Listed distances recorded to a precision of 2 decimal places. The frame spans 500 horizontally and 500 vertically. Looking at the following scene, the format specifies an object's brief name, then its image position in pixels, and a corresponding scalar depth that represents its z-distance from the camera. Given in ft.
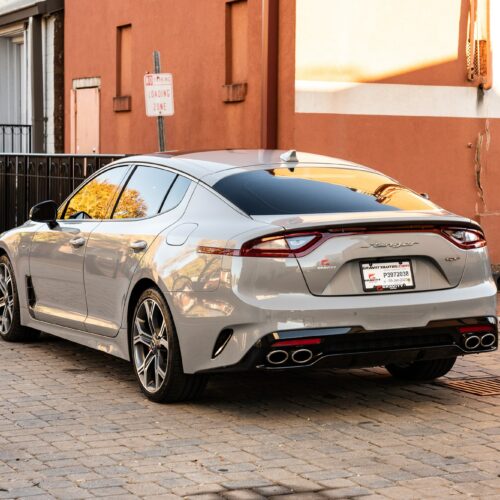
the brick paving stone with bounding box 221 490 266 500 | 23.54
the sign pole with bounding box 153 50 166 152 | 65.32
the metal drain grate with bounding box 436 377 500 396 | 35.07
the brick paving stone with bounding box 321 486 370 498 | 23.69
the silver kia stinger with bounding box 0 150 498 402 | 29.87
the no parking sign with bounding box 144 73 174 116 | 67.23
